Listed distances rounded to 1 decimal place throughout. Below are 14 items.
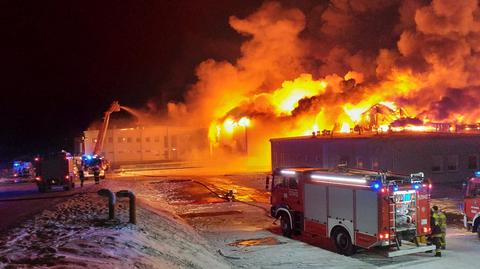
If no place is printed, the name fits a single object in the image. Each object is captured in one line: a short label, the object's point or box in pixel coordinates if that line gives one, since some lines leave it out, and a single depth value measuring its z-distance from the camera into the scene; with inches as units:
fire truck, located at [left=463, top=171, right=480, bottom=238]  616.7
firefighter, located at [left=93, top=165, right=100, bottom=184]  1234.4
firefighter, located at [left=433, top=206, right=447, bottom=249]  552.0
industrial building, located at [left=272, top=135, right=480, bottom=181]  1234.0
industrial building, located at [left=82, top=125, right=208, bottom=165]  2387.7
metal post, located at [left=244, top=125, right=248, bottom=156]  2132.1
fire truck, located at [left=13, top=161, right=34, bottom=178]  1893.0
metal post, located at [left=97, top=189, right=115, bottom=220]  511.8
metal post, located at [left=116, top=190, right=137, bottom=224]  514.3
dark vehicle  1153.4
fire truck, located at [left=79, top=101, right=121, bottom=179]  1521.8
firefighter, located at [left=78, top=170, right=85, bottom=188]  1242.4
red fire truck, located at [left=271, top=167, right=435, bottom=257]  515.5
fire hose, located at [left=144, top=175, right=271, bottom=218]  891.4
